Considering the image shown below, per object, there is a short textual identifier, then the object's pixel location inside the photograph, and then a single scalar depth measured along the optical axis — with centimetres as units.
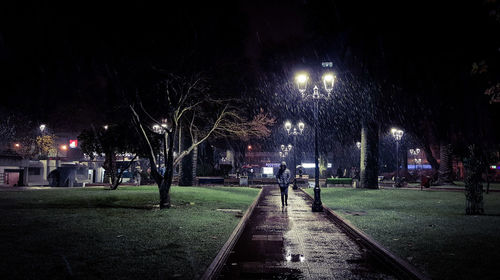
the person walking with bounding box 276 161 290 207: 1709
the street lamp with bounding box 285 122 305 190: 2935
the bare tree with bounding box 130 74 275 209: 1598
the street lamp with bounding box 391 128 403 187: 3556
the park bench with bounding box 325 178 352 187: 3638
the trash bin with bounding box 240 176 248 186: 3809
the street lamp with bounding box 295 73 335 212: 1688
